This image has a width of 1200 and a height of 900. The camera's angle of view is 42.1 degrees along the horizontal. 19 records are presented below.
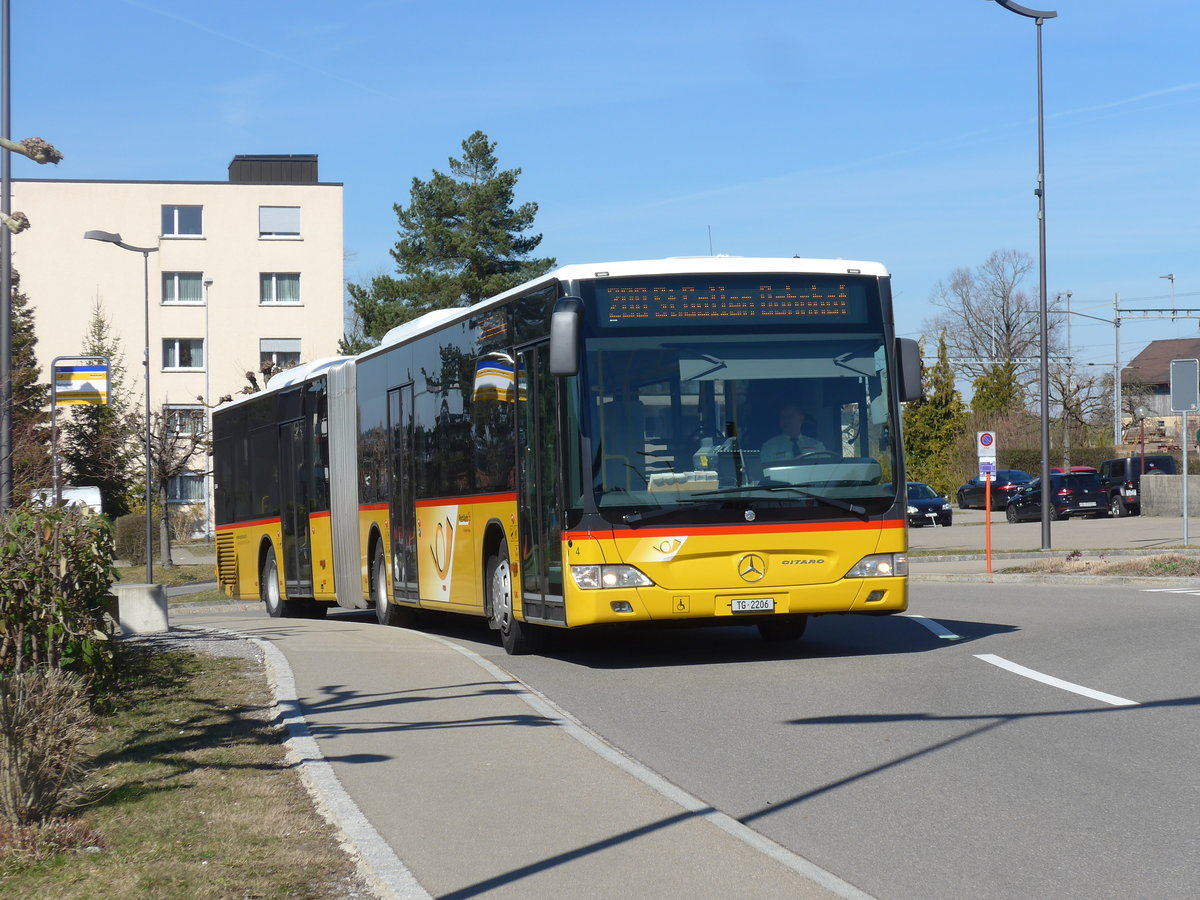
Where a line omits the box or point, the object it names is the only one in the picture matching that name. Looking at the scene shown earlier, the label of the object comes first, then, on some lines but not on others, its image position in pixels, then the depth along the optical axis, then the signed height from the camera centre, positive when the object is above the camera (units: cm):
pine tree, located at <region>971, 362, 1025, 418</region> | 7119 +427
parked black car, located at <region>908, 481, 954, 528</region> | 4809 -67
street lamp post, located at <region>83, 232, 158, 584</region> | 3519 +615
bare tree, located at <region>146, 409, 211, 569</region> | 4603 +174
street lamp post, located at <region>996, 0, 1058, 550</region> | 3064 +398
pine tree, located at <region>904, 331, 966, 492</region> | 6325 +246
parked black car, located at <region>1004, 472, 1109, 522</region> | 4984 -40
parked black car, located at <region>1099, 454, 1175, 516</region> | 5112 +5
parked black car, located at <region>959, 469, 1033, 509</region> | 5750 -7
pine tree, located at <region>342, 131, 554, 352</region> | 5481 +910
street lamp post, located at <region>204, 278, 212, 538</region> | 6444 +93
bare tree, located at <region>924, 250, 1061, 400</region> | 8812 +882
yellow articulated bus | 1221 +41
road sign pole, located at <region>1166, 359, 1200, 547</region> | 2670 +166
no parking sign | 2605 +58
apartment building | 6550 +994
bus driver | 1238 +42
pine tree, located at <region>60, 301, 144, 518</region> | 4759 +218
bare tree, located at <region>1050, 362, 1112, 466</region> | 7269 +404
